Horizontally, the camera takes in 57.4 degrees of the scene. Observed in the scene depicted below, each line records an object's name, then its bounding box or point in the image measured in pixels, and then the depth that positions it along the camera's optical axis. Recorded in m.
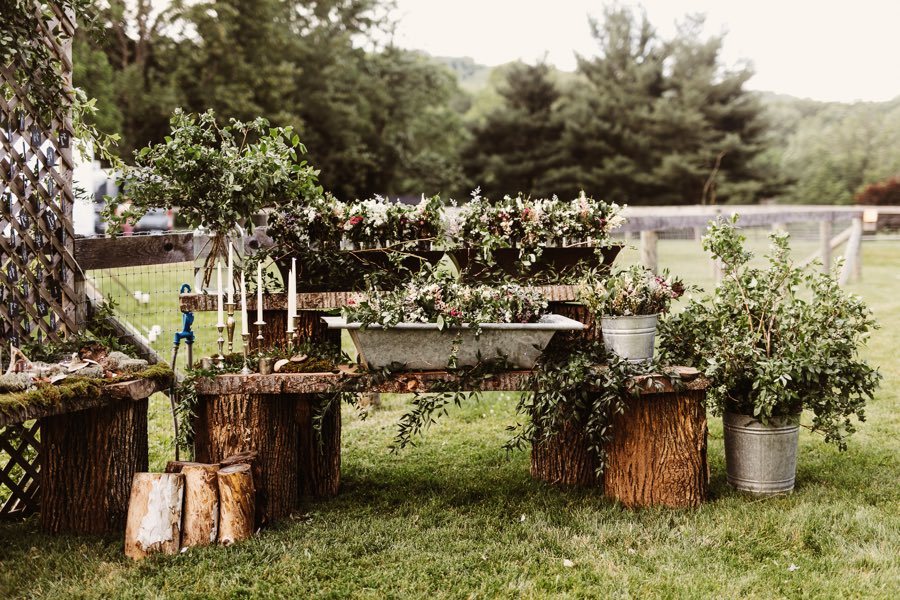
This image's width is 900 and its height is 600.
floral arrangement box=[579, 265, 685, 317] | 3.87
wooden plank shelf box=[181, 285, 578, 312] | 4.15
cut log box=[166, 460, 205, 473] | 3.68
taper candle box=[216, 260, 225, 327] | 3.84
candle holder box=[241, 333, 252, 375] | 3.89
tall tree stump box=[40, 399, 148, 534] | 3.71
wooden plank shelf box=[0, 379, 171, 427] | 3.21
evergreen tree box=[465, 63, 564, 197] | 28.03
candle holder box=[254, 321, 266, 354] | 3.80
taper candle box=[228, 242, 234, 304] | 3.88
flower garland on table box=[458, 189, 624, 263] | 4.20
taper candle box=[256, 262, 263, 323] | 3.85
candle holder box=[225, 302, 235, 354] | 3.91
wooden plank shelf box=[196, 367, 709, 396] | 3.78
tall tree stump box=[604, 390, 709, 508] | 3.91
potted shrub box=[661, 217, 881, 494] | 4.06
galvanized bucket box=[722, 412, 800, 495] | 4.18
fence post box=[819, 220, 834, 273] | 12.16
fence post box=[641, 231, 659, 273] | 9.35
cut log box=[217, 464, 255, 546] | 3.56
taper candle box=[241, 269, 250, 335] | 3.88
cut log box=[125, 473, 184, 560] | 3.49
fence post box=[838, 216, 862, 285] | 12.75
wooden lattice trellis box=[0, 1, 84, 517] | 4.08
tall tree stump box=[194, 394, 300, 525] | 3.85
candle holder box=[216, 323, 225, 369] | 4.00
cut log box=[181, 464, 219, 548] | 3.54
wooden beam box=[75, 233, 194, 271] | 4.57
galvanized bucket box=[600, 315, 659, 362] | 3.89
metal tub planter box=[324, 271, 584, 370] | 3.70
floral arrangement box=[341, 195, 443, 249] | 4.20
